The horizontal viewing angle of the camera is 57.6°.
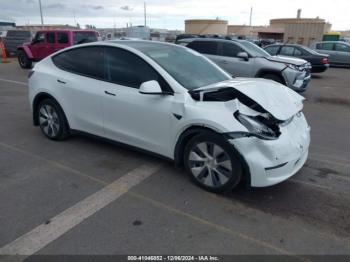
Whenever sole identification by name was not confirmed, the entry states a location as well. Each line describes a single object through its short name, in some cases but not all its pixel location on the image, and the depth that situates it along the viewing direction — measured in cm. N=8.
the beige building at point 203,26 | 5754
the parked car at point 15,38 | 2106
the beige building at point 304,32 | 2894
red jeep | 1401
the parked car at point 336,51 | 1858
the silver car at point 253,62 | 968
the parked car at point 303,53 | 1461
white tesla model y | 331
